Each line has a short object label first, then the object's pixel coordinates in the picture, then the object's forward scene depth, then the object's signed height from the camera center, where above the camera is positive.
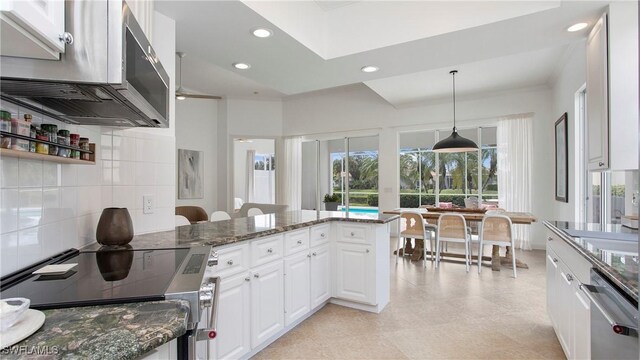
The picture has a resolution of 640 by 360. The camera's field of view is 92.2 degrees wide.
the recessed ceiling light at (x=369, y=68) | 3.35 +1.24
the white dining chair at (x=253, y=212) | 4.60 -0.47
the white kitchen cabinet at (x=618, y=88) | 2.06 +0.65
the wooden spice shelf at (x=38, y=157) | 1.05 +0.10
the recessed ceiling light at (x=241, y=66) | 3.21 +1.22
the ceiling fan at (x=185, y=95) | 3.93 +1.20
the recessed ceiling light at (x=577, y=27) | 2.47 +1.25
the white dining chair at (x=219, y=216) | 3.70 -0.43
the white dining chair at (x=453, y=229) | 4.17 -0.67
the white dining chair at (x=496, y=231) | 4.00 -0.67
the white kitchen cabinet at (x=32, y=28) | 0.73 +0.39
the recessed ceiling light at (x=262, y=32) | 2.46 +1.21
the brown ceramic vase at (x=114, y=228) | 1.61 -0.25
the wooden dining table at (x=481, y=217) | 4.07 -0.50
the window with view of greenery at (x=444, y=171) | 6.14 +0.20
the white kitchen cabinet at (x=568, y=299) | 1.56 -0.71
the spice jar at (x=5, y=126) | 1.03 +0.19
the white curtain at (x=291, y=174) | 7.60 +0.17
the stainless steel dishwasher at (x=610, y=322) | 1.05 -0.52
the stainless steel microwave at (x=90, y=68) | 0.91 +0.35
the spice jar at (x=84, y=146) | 1.53 +0.17
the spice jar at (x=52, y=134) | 1.28 +0.20
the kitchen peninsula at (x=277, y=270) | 1.80 -0.64
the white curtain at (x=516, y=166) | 5.43 +0.27
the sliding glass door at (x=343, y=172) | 7.40 +0.23
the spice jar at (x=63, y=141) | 1.35 +0.18
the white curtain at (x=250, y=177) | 8.33 +0.11
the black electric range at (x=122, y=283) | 0.95 -0.36
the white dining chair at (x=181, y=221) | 2.88 -0.38
